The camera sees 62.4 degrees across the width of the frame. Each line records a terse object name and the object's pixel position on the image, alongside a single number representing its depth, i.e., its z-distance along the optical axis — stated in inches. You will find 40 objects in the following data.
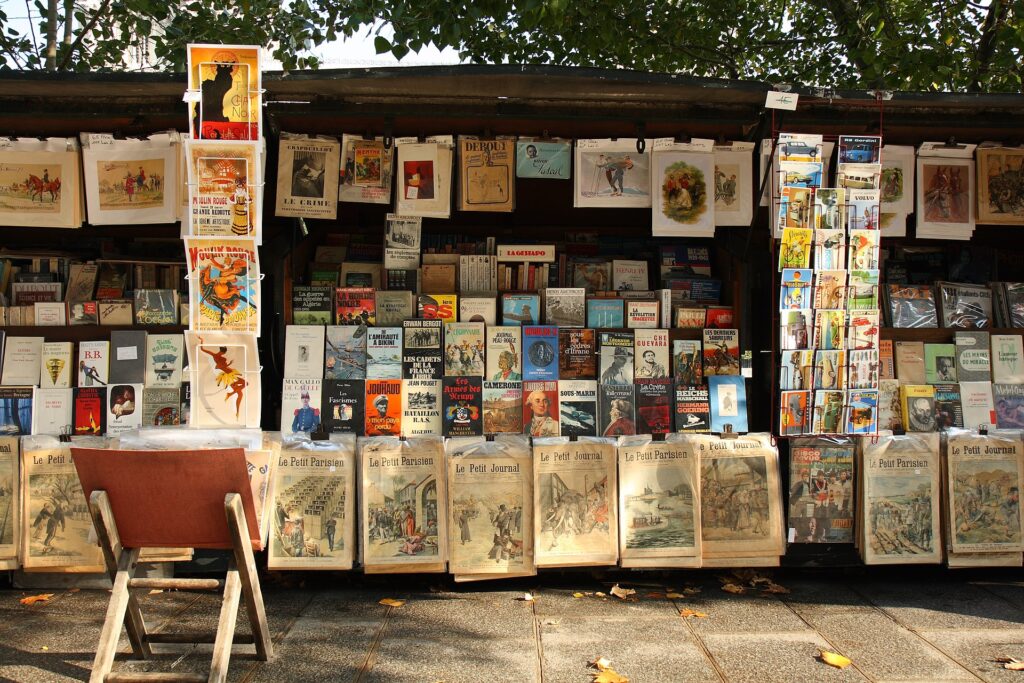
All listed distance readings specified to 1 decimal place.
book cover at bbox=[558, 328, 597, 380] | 180.4
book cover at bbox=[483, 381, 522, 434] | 175.3
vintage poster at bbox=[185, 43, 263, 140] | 133.5
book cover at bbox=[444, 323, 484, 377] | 177.3
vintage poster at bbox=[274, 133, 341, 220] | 173.5
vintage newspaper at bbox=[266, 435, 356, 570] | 165.9
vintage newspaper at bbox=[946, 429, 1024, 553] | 172.6
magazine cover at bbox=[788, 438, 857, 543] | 174.7
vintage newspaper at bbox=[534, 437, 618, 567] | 167.9
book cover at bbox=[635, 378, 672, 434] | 177.5
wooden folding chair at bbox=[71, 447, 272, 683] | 118.4
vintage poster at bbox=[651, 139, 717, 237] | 174.2
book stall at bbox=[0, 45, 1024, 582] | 168.1
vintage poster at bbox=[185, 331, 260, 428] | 137.4
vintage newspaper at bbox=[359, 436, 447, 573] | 166.9
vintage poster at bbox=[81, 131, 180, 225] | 170.4
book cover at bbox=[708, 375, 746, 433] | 177.2
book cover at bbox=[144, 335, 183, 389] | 175.5
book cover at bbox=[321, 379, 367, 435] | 173.9
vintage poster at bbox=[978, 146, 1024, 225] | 178.4
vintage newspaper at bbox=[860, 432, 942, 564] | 171.9
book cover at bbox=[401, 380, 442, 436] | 174.2
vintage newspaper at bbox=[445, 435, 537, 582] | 167.3
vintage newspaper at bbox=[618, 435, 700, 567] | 168.9
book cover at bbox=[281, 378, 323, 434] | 172.9
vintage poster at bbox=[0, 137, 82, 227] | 171.5
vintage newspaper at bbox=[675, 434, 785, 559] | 170.4
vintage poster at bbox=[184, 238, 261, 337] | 135.9
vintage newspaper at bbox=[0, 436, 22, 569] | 167.5
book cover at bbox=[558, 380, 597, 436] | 176.6
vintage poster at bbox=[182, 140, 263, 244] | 135.3
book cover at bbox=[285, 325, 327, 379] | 175.3
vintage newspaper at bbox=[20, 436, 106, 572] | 167.2
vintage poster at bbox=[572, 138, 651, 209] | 174.9
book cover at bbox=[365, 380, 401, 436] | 173.9
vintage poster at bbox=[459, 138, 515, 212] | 175.8
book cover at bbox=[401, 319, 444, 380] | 176.9
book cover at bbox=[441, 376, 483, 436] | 174.2
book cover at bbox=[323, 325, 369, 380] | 176.1
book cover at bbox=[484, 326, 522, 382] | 177.9
